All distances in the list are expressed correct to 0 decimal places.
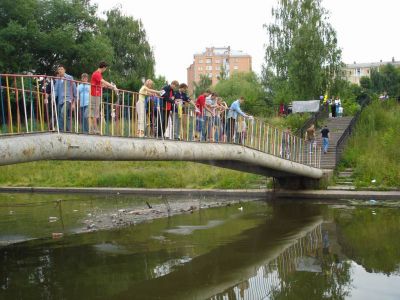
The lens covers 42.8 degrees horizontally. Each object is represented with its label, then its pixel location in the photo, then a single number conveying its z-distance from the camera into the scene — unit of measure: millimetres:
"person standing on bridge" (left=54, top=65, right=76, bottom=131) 9336
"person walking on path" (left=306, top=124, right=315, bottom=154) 24750
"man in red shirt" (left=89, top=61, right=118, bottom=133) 10102
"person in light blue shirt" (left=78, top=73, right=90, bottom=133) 9906
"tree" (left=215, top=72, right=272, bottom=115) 42488
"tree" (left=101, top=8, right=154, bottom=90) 45688
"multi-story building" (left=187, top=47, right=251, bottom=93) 134125
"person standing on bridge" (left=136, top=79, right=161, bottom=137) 11516
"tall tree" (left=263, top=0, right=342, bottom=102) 34781
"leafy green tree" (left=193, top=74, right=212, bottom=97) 87938
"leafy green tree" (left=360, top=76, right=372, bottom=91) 69838
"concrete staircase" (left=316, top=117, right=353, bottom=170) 23031
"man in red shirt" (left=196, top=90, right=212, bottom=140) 13844
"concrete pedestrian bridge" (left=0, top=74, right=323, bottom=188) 8625
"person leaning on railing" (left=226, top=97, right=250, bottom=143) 15141
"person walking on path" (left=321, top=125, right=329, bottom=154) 23859
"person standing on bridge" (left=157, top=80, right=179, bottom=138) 12344
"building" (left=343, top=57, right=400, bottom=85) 139000
